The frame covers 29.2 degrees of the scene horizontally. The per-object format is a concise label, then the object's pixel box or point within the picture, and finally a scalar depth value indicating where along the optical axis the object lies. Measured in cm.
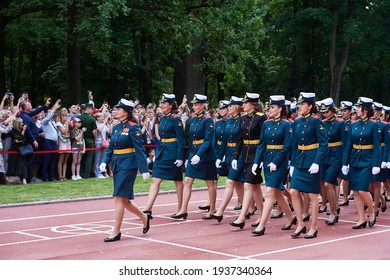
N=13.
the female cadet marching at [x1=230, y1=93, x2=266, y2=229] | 1260
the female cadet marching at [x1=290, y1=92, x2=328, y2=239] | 1159
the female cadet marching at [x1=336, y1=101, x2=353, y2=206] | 1511
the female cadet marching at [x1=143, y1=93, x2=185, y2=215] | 1348
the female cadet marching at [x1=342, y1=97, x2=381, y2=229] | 1279
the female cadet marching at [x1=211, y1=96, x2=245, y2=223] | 1301
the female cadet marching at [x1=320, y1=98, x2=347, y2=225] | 1367
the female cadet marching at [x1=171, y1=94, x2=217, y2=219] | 1364
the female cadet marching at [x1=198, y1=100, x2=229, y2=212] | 1460
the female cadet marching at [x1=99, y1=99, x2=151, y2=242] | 1121
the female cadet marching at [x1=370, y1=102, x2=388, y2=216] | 1452
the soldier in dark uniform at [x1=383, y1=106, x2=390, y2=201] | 1509
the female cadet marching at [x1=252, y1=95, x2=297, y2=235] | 1177
